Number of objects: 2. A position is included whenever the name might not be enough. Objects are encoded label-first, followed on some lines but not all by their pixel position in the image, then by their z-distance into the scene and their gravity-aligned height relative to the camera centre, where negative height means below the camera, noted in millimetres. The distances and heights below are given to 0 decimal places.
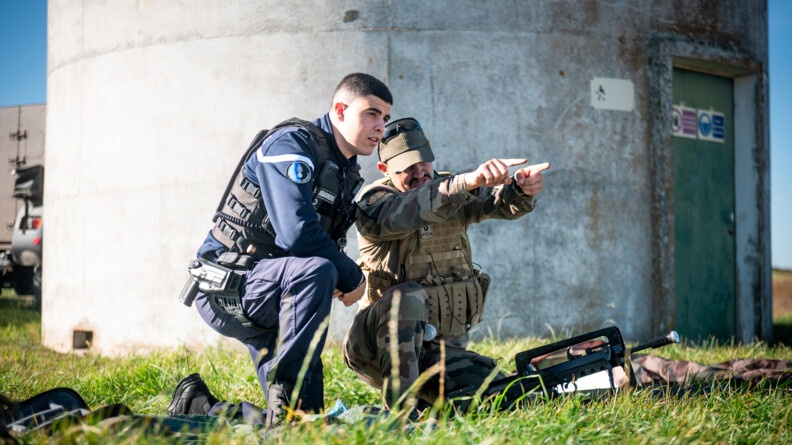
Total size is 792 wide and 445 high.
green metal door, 6785 +281
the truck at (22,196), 11445 +539
